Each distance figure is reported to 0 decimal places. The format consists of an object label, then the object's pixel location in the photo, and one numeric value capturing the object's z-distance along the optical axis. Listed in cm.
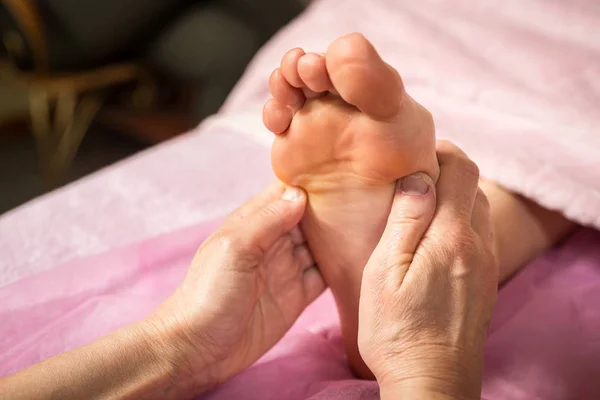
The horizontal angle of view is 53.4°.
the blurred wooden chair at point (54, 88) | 152
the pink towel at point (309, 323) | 62
